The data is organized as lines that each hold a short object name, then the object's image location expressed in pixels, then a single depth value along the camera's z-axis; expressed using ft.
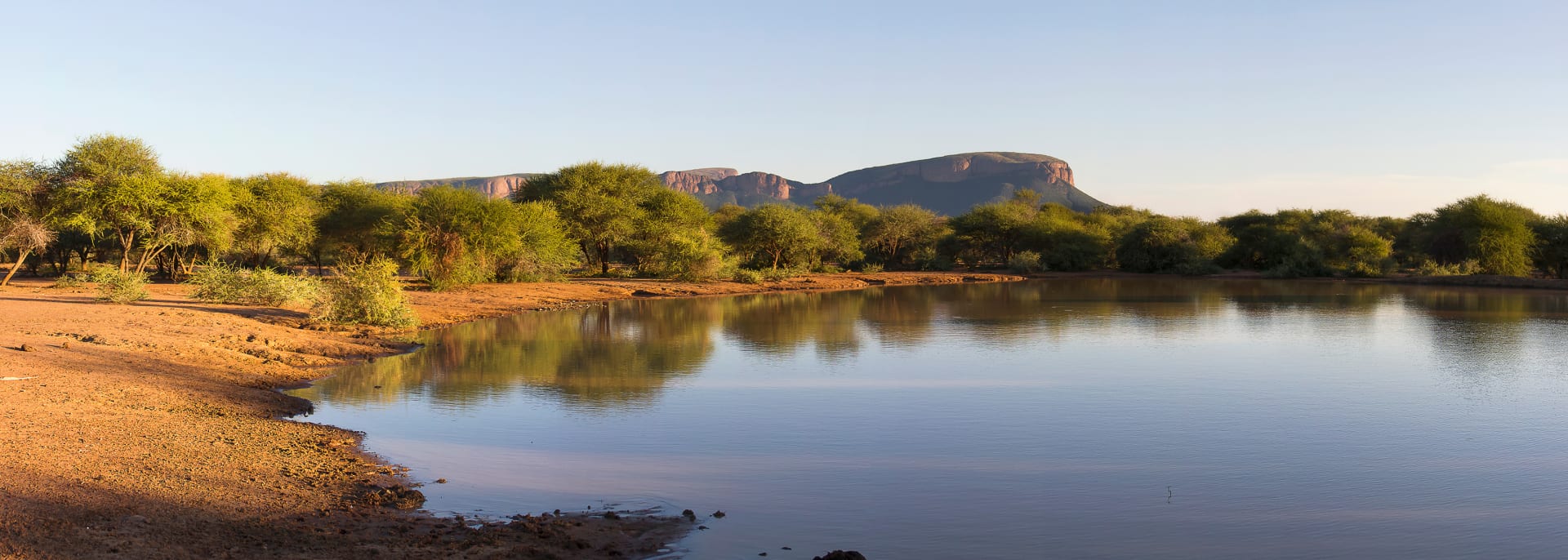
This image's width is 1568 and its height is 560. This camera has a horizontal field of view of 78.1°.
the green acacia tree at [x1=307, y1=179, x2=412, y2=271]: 128.36
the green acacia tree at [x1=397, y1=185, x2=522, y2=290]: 108.07
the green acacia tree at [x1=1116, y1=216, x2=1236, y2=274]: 184.14
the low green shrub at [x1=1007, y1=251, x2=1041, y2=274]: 188.75
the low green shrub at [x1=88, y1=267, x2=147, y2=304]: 70.63
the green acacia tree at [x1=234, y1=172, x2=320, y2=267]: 114.11
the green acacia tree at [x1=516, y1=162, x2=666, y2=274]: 150.82
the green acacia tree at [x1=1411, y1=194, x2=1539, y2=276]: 147.84
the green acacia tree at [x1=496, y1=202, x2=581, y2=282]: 120.57
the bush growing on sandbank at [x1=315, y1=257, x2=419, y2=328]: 65.72
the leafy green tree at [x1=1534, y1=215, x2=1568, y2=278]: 147.54
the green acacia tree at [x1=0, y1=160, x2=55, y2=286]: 86.58
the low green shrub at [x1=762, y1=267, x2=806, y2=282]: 151.23
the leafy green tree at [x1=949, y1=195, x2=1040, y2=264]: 201.77
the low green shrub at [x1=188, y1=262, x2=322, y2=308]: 72.13
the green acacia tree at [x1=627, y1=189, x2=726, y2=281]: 140.15
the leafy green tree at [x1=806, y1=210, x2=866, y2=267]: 181.98
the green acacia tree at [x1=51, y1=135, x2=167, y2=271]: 88.22
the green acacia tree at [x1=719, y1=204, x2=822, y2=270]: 163.32
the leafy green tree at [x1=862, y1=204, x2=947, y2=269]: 199.72
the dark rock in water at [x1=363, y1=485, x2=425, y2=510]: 23.82
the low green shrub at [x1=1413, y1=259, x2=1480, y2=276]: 148.36
